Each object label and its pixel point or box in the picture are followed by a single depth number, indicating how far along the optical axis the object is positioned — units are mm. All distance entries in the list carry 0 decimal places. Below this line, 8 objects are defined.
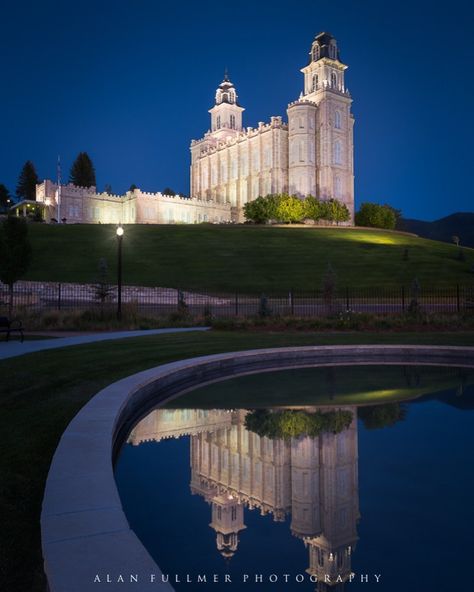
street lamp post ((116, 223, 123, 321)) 19933
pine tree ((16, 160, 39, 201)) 108350
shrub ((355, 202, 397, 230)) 93875
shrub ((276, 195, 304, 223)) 83625
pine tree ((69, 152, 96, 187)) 109000
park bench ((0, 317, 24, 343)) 13604
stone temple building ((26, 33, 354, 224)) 93312
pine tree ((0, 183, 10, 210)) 98956
